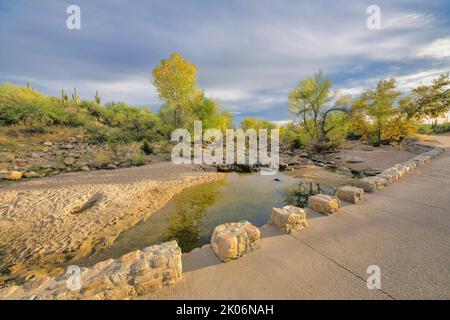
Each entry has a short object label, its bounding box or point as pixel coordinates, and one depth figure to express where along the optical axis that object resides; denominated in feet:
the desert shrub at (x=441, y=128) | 81.84
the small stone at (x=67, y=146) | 39.80
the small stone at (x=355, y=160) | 39.17
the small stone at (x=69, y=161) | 31.78
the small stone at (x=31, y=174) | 25.36
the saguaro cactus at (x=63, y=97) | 65.53
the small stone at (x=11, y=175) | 23.66
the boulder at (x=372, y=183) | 15.27
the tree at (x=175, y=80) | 53.42
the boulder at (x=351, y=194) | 12.92
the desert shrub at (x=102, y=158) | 33.04
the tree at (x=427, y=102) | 47.01
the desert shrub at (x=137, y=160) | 36.00
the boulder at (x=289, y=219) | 9.50
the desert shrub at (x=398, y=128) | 48.10
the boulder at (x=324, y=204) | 11.35
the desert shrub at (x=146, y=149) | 45.20
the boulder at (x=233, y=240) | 7.49
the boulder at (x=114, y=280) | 5.39
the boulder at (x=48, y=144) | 39.39
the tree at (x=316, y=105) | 57.62
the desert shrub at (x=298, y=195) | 18.61
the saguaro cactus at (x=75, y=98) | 68.32
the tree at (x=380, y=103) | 49.21
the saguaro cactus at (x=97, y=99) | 72.06
